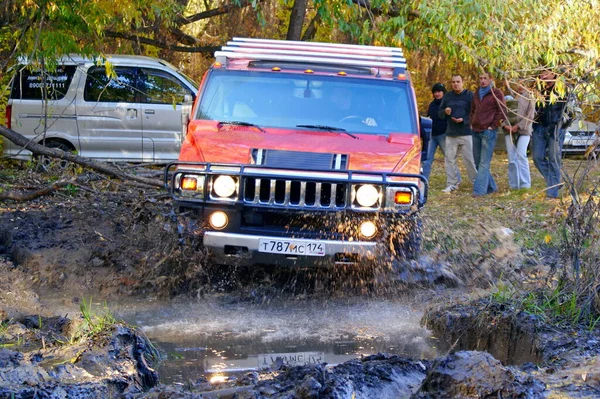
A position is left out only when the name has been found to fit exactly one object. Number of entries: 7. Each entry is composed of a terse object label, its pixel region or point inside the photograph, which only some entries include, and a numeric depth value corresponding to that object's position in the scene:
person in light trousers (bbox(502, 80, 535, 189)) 12.82
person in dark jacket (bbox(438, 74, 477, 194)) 13.23
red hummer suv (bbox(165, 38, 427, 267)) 6.35
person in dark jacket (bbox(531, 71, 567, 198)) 11.54
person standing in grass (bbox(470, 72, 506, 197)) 12.85
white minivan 13.91
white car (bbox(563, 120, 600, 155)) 16.50
